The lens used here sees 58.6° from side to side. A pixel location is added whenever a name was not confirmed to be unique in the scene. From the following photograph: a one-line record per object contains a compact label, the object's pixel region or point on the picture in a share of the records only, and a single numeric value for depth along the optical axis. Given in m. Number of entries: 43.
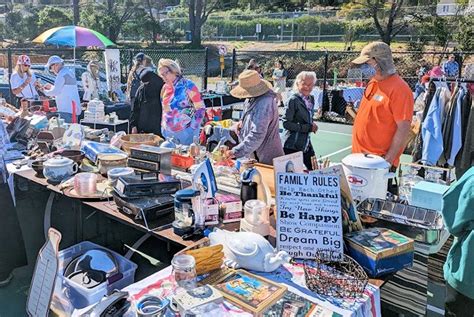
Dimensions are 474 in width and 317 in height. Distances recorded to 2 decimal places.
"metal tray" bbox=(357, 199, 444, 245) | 2.01
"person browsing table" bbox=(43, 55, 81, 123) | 5.29
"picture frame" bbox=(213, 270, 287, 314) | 1.41
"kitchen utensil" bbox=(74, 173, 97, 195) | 2.46
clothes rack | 4.48
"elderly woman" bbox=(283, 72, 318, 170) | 3.78
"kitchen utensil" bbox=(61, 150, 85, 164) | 3.02
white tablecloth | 1.46
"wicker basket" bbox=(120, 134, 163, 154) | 3.30
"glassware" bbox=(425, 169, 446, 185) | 2.71
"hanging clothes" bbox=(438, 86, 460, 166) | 4.53
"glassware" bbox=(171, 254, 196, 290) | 1.54
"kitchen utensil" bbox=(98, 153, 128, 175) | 2.81
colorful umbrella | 6.75
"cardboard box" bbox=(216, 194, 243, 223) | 2.11
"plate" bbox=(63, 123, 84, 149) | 3.38
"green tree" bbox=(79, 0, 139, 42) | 33.25
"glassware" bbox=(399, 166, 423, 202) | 2.51
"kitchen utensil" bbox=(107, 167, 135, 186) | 2.48
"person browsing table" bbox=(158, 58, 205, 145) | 3.94
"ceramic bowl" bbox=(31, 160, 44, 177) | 2.92
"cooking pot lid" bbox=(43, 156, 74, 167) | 2.75
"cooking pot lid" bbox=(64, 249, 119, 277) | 2.23
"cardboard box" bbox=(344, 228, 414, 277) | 1.69
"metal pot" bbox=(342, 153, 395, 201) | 2.25
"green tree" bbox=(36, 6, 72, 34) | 33.25
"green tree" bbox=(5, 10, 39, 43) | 34.03
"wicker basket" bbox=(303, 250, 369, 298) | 1.54
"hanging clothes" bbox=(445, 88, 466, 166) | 4.50
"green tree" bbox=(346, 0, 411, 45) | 29.23
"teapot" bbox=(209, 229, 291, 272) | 1.65
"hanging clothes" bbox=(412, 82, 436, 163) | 4.71
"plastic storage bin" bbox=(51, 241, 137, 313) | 1.97
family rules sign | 1.78
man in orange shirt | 2.99
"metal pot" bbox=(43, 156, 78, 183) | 2.74
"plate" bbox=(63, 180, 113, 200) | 2.43
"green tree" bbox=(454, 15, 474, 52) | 22.49
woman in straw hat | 3.10
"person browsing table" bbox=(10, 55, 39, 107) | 6.24
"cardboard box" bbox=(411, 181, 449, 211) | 2.27
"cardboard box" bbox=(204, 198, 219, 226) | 2.03
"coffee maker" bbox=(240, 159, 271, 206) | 2.19
